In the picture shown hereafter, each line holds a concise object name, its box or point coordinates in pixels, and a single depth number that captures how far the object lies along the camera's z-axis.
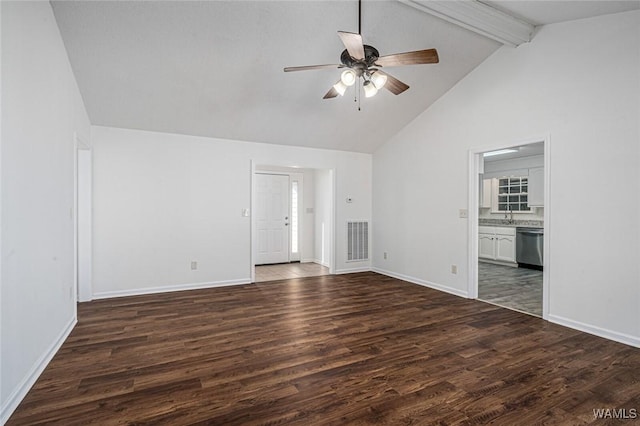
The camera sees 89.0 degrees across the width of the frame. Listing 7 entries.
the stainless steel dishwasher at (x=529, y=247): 6.35
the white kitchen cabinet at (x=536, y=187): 6.71
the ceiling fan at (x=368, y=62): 2.50
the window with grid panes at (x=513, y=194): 7.19
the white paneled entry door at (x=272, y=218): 7.15
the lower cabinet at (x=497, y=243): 6.82
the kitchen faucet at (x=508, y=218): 7.38
